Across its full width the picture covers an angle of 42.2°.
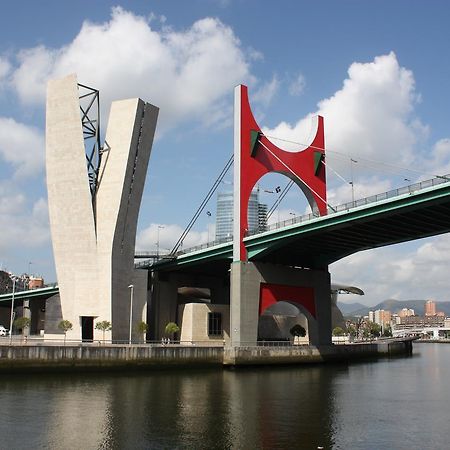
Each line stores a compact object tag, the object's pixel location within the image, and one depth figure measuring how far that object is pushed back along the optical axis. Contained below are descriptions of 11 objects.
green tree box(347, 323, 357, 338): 129.09
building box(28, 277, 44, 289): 150.93
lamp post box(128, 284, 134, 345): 52.77
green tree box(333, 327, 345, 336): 84.08
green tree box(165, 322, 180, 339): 56.66
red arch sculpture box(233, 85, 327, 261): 52.91
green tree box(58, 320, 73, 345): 52.88
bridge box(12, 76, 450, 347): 51.44
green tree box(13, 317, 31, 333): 64.06
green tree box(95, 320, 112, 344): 52.81
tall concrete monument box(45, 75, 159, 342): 54.94
